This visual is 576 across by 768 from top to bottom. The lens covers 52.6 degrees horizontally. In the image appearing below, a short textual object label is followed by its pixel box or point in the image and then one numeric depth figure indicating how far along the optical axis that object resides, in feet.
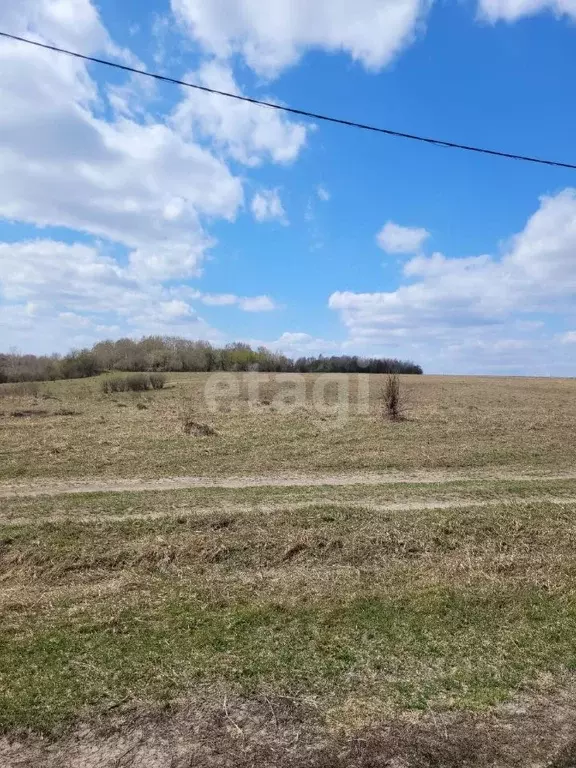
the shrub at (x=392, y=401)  72.33
